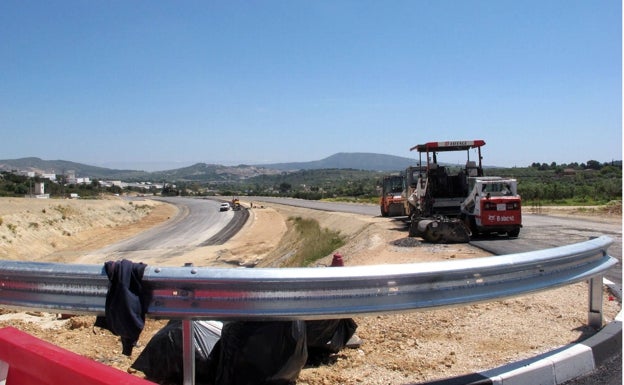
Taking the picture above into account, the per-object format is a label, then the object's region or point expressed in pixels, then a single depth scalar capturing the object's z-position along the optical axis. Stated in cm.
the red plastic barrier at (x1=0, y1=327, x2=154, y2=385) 279
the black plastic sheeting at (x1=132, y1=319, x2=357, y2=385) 365
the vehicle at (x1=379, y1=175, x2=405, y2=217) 3194
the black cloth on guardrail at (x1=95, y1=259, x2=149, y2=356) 335
